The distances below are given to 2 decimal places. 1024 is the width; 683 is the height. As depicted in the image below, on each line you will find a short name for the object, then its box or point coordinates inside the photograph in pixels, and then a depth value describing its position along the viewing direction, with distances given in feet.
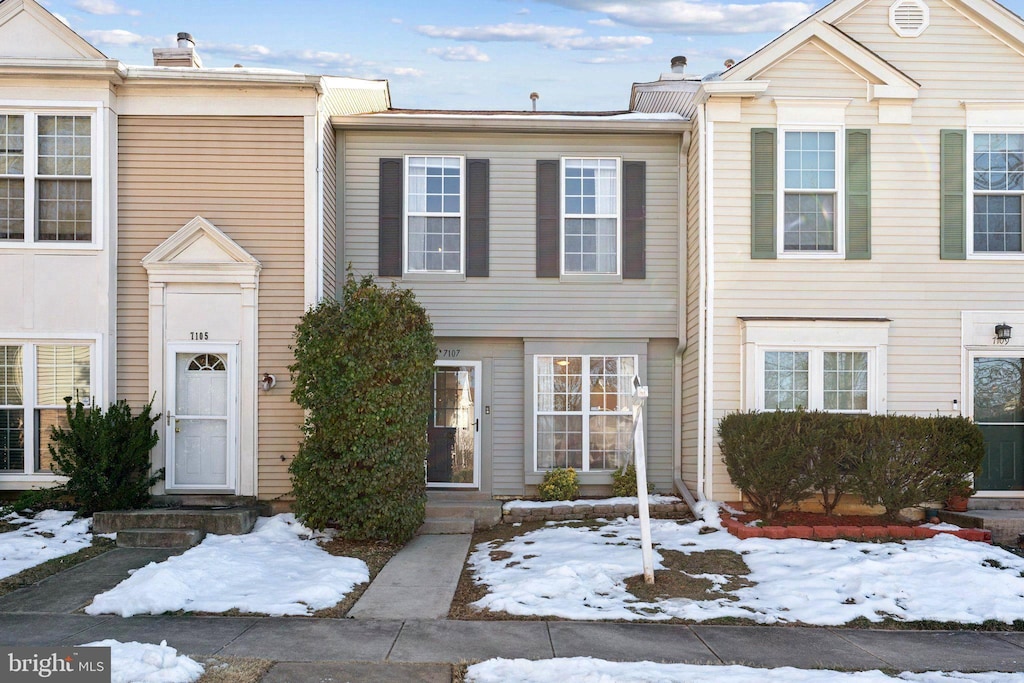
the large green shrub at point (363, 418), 31.86
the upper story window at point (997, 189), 37.78
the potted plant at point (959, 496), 34.24
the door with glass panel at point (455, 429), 40.37
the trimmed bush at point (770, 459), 33.27
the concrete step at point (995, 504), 36.52
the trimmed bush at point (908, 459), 33.09
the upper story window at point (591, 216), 40.47
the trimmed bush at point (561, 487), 38.93
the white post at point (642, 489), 26.89
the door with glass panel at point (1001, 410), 37.40
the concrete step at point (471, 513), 36.52
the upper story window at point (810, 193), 37.63
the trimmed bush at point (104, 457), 33.94
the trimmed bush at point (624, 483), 39.19
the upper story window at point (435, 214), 40.29
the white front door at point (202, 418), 36.47
